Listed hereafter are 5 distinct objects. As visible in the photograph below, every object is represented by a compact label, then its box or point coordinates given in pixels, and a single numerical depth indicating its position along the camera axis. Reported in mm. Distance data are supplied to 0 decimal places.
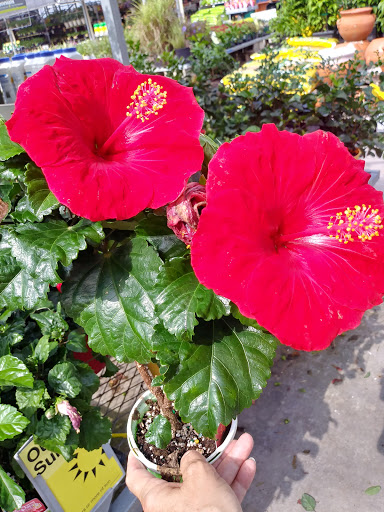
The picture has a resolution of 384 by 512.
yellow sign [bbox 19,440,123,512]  1103
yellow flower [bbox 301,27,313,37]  6531
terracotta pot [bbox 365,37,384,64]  5508
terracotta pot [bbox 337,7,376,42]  6035
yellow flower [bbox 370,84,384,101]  2407
